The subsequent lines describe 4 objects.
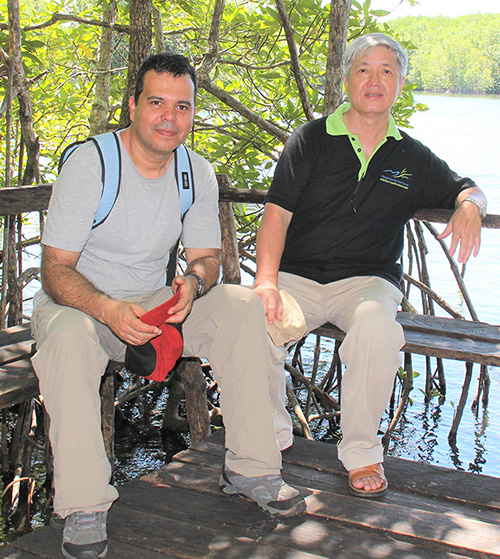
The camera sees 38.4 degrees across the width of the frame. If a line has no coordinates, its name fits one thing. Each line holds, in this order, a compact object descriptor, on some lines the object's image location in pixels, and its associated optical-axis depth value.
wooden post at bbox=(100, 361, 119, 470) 3.51
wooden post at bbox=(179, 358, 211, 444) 3.55
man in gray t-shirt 2.30
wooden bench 2.78
